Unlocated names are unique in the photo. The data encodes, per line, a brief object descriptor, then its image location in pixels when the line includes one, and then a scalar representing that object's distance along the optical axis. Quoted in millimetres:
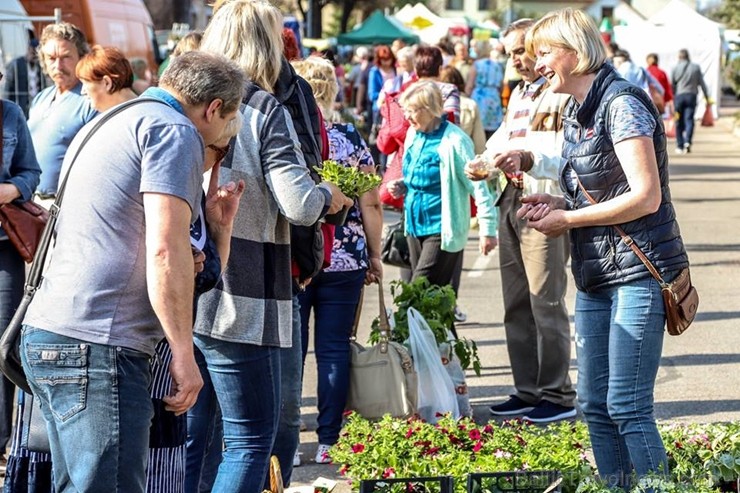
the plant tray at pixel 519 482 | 7030
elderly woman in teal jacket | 12171
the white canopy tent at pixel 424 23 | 63076
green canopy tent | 56349
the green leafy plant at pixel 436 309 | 11551
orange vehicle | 30187
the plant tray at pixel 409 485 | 6778
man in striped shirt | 10503
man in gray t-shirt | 5713
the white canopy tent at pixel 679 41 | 67211
